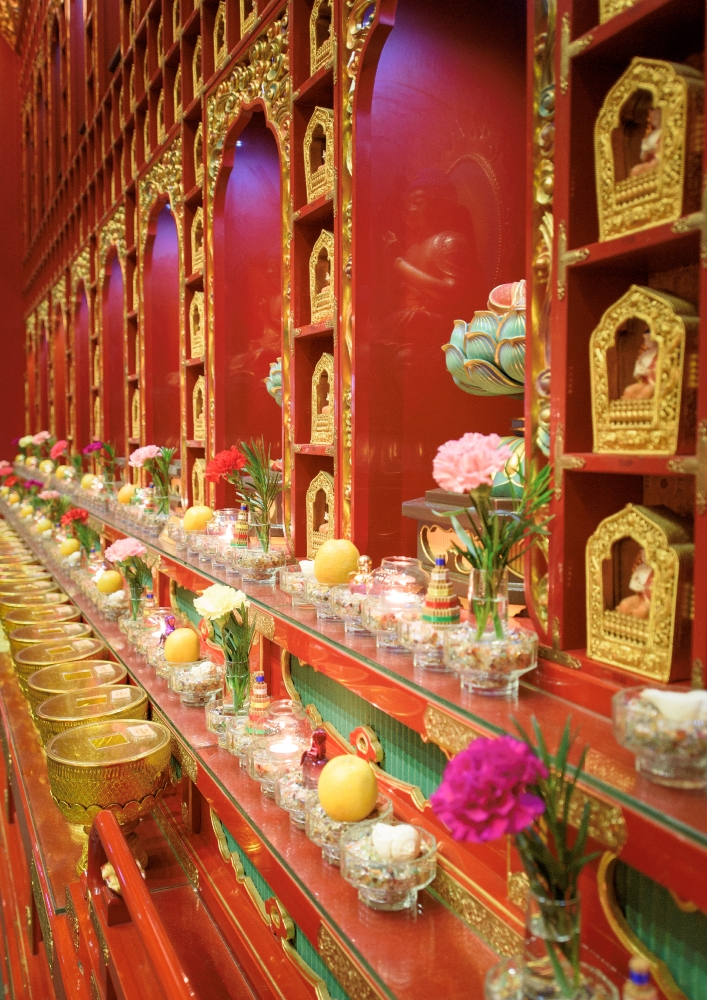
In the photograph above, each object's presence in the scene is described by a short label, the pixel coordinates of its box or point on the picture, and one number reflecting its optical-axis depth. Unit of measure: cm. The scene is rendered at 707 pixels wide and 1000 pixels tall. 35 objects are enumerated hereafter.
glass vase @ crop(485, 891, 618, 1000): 75
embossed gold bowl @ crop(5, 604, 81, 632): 297
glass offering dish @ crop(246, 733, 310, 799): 145
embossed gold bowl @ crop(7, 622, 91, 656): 267
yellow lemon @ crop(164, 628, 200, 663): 210
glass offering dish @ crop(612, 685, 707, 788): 75
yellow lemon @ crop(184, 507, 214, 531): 229
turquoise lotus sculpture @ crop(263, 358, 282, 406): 219
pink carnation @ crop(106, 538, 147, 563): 246
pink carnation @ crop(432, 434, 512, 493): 98
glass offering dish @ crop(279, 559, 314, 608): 161
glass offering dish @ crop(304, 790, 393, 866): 121
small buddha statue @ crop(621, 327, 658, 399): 93
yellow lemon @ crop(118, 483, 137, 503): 322
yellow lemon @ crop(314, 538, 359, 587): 151
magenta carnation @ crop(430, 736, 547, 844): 66
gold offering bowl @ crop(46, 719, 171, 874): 165
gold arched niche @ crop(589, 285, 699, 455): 89
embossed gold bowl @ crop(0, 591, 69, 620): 321
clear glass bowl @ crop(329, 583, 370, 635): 138
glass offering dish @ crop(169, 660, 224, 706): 196
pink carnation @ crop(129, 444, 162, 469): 294
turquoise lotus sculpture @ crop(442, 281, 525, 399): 133
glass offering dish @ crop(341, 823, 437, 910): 107
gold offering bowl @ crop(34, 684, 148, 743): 193
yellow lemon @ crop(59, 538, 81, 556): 353
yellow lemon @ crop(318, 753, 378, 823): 120
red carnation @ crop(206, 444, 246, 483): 199
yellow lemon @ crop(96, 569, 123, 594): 287
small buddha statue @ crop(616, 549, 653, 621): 94
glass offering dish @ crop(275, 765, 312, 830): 134
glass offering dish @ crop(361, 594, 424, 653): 128
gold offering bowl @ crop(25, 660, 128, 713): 221
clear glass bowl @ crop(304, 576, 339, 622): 148
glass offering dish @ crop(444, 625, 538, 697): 101
